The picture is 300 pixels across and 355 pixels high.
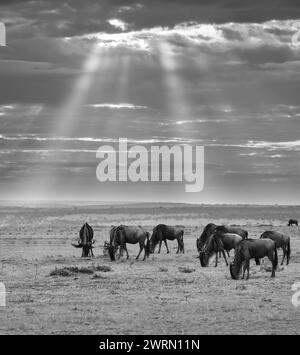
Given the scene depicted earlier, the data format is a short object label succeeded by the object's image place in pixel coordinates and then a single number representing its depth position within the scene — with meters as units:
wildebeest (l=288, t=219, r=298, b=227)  73.86
